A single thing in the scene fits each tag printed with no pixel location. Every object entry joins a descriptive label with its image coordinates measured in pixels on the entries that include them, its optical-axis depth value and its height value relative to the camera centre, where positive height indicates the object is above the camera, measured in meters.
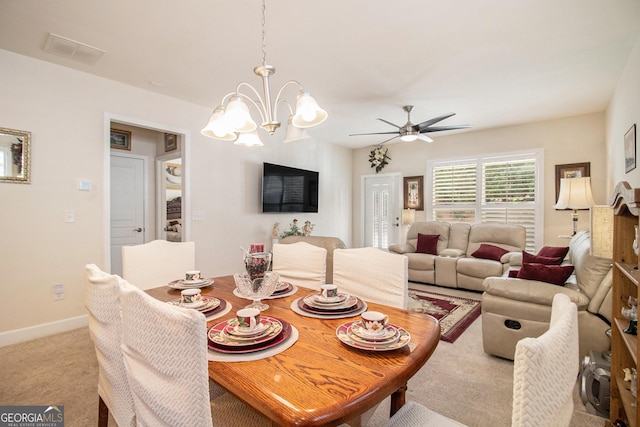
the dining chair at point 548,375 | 0.55 -0.33
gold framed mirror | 2.60 +0.47
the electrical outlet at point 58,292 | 2.86 -0.82
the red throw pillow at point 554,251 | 3.02 -0.42
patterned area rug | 2.90 -1.15
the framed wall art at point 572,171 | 4.43 +0.63
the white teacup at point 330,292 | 1.42 -0.40
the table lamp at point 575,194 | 3.71 +0.23
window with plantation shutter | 4.87 +0.38
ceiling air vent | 2.44 +1.39
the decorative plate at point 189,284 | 1.73 -0.45
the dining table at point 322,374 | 0.71 -0.47
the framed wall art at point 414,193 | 6.00 +0.37
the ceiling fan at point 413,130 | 3.91 +1.09
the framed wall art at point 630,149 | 2.55 +0.57
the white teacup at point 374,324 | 1.04 -0.40
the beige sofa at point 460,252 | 4.20 -0.67
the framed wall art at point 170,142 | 4.44 +1.03
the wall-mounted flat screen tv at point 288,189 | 4.62 +0.36
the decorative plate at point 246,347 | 0.96 -0.46
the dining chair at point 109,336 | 1.08 -0.50
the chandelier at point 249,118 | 1.56 +0.53
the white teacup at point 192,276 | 1.80 -0.41
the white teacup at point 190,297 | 1.37 -0.41
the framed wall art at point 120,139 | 4.35 +1.04
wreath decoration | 6.44 +1.17
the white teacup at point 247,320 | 1.05 -0.39
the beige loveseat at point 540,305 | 1.96 -0.69
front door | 6.37 +0.02
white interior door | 4.39 +0.08
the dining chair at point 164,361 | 0.69 -0.40
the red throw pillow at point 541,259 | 2.91 -0.48
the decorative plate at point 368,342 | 0.97 -0.45
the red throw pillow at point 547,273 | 2.20 -0.47
